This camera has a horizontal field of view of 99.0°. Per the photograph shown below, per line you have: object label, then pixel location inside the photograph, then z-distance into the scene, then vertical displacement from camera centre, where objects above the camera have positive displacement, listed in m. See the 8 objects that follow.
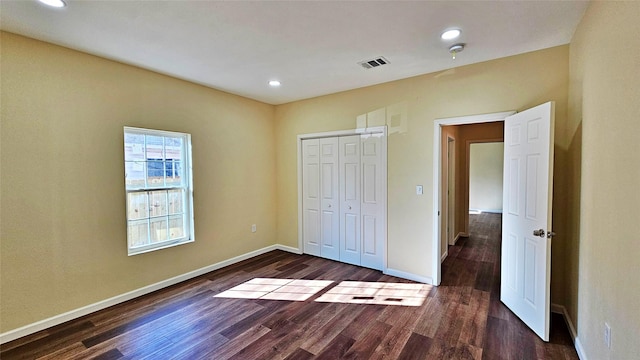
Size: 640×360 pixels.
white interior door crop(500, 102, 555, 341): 2.35 -0.41
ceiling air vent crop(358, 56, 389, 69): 3.00 +1.26
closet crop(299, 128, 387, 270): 4.04 -0.37
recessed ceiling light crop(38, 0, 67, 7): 1.95 +1.24
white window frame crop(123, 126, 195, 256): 3.41 -0.19
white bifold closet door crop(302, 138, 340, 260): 4.52 -0.41
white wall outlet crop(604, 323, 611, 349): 1.60 -0.97
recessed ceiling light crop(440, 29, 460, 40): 2.38 +1.24
